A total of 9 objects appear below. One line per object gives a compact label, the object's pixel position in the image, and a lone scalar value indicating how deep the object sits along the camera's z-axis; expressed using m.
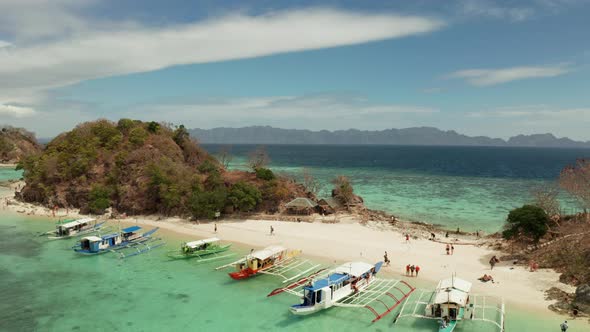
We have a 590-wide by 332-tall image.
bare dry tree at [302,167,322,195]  61.05
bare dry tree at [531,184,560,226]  36.43
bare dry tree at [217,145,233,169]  76.28
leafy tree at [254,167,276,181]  51.12
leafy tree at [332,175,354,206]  51.34
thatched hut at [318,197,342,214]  49.09
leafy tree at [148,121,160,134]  61.88
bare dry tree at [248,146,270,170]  61.00
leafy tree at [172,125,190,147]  64.44
